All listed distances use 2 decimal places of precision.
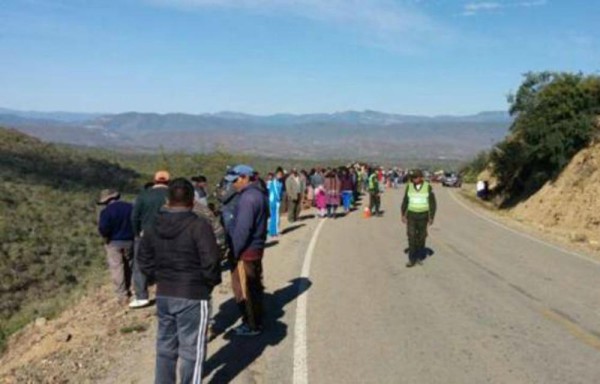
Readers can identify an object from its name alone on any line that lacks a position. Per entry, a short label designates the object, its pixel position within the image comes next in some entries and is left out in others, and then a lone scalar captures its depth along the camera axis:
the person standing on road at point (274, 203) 19.91
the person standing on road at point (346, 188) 28.94
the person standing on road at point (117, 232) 11.10
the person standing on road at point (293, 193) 23.34
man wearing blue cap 8.73
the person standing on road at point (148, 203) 10.32
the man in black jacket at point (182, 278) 6.28
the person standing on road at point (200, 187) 13.56
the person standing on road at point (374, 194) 26.36
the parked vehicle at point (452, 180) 69.53
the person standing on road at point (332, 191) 25.42
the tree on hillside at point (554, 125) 33.34
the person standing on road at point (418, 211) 14.50
